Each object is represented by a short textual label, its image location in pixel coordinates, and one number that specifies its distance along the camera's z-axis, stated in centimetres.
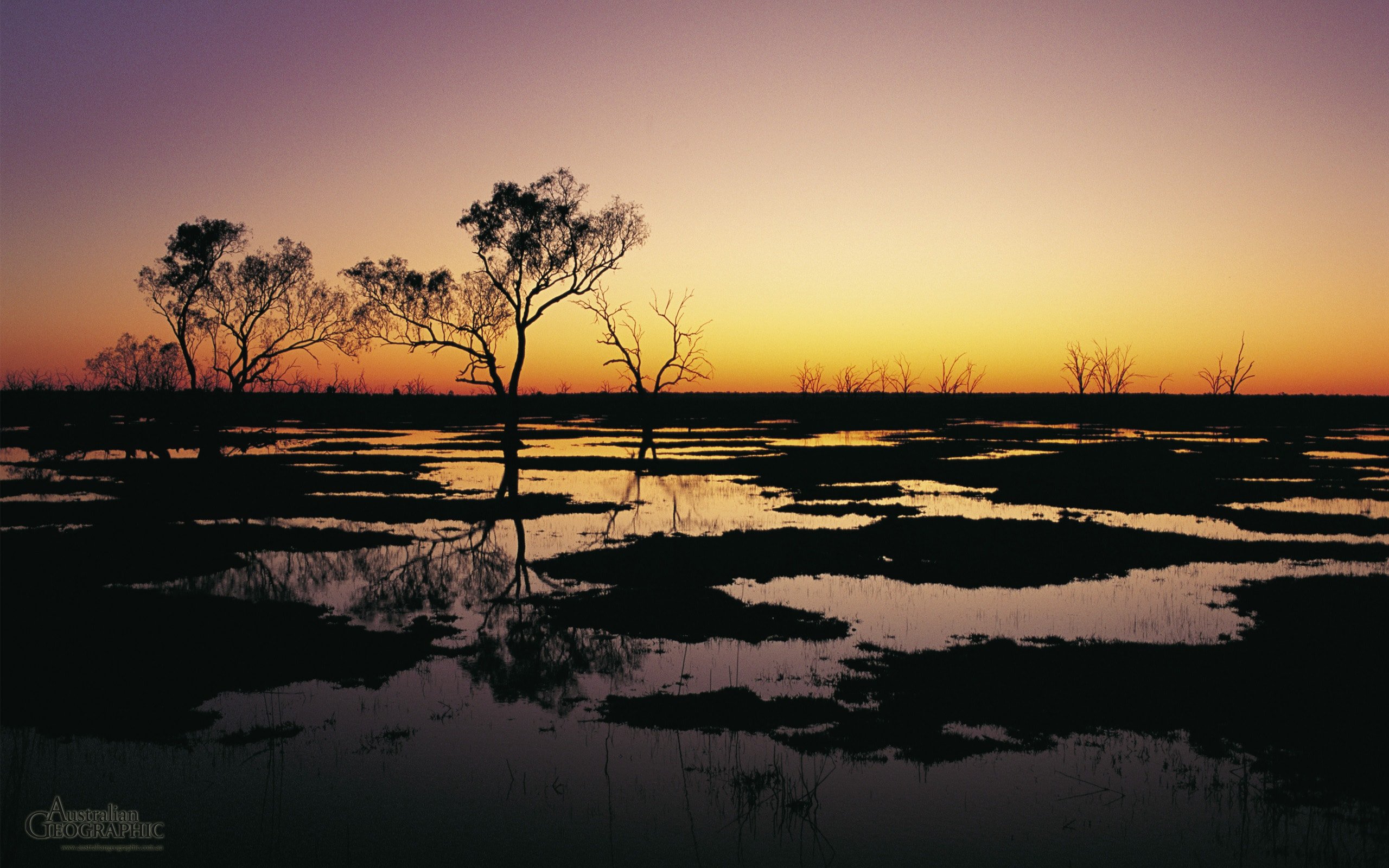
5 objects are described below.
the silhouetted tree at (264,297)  7450
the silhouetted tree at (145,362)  7875
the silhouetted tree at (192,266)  7106
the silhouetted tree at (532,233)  6209
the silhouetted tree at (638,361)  6419
